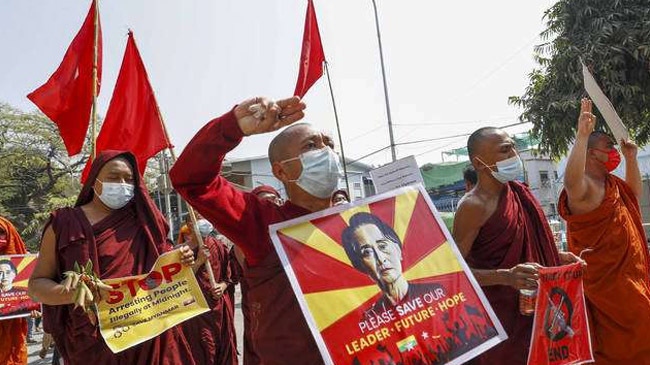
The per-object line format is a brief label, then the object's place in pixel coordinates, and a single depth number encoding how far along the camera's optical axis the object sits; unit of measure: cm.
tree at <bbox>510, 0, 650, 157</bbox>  692
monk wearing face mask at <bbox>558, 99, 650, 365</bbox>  336
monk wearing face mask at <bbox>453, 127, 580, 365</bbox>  279
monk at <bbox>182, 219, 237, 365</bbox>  454
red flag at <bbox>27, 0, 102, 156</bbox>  493
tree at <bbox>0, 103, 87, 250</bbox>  2764
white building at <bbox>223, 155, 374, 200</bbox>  3306
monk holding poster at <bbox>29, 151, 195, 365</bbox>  293
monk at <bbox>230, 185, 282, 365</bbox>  423
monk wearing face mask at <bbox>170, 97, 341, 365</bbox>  179
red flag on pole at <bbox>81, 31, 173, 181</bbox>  467
